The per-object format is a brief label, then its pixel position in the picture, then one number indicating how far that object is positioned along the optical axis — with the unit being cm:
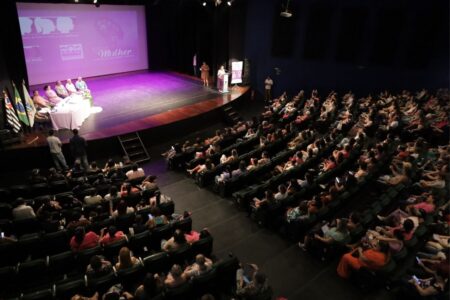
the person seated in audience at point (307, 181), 752
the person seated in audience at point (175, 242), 552
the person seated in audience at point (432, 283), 493
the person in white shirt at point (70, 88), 1268
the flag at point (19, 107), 995
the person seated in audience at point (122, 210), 625
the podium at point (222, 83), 1491
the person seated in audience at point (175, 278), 480
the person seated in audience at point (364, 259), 533
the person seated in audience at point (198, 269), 500
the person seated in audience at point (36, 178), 762
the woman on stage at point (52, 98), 1176
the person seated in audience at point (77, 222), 597
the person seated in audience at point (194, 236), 582
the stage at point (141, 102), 1082
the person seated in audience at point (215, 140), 1029
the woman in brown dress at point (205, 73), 1585
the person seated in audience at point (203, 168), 865
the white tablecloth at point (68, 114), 1045
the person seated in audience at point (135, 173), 815
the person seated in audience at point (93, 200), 677
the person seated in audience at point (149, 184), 742
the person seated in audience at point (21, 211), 624
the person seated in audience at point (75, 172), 827
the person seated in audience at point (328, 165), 834
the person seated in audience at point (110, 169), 821
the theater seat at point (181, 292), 466
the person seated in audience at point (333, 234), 600
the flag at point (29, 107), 1027
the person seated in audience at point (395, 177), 758
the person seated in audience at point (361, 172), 775
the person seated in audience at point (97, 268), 478
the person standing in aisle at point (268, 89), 1586
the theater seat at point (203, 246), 567
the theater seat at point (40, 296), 439
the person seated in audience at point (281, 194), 715
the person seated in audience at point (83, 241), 552
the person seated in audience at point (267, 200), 700
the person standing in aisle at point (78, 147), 897
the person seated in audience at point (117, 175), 792
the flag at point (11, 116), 959
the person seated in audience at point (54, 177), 773
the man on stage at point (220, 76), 1492
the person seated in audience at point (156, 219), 618
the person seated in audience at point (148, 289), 450
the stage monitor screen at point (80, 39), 1402
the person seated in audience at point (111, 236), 560
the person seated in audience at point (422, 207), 625
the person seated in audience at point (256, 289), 484
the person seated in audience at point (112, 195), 700
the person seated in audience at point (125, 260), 501
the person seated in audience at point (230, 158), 888
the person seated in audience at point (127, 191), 700
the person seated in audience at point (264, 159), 871
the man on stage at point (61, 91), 1248
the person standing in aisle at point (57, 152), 895
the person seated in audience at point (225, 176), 822
